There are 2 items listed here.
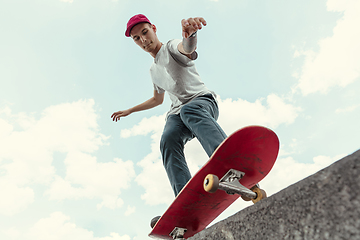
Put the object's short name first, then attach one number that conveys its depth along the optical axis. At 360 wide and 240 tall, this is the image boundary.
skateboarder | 1.95
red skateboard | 1.41
